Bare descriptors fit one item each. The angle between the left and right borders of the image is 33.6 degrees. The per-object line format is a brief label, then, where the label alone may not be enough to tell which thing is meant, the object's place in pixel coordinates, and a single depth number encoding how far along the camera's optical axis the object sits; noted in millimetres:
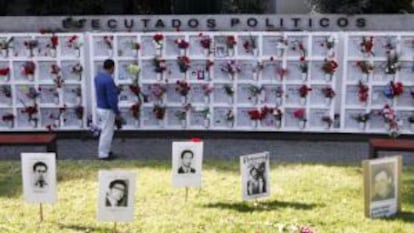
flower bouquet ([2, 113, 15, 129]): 10477
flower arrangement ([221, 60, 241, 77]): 10234
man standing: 8867
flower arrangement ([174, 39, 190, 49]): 10273
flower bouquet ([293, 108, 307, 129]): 10234
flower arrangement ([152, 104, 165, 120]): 10344
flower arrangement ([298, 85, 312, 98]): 10172
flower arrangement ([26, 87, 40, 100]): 10438
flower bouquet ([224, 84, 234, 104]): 10297
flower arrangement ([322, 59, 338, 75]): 10062
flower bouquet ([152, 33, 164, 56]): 10264
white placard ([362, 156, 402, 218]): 5945
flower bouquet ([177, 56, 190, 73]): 10281
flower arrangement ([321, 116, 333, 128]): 10219
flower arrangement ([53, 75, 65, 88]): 10406
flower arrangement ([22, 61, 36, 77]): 10398
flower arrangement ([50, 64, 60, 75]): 10391
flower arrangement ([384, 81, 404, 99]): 9953
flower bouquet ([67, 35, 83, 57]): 10359
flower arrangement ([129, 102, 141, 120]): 10344
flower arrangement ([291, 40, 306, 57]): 10117
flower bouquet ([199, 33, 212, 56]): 10227
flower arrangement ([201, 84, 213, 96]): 10320
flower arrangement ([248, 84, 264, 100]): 10258
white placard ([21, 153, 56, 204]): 5973
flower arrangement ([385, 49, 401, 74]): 9930
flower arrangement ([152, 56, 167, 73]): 10297
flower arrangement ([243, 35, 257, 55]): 10203
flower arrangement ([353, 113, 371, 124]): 10141
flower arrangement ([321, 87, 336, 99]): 10141
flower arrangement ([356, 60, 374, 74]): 10000
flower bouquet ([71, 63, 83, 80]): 10383
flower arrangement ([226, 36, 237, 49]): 10188
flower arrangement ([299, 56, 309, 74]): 10138
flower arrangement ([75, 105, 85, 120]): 10422
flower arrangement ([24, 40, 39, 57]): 10406
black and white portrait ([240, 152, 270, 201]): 6348
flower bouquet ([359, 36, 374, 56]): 9953
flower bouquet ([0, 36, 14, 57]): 10391
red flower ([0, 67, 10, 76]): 10414
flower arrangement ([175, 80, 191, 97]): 10312
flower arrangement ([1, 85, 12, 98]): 10477
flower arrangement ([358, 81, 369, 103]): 10086
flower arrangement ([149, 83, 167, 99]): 10336
